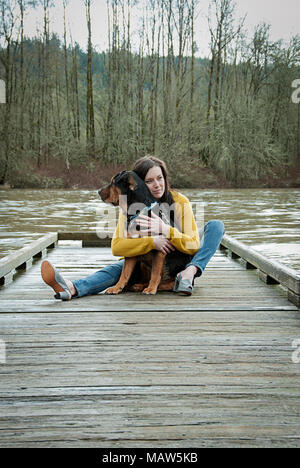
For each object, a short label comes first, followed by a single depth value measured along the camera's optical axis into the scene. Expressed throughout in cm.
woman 327
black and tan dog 322
